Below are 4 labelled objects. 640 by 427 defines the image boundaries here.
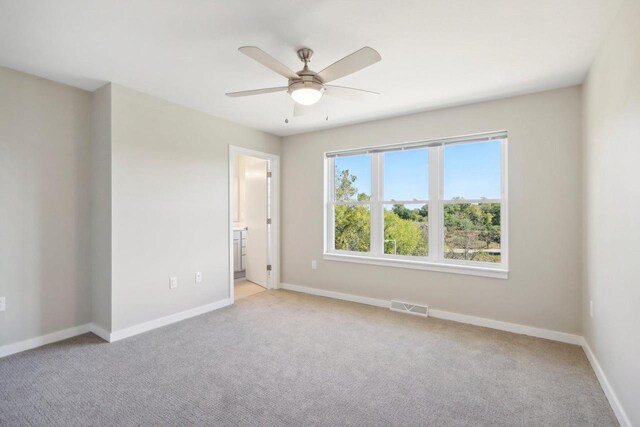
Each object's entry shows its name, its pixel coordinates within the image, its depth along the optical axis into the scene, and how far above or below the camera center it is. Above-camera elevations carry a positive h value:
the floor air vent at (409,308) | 3.61 -1.14
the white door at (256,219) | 4.90 -0.10
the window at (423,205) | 3.39 +0.09
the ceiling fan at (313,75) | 1.79 +0.91
